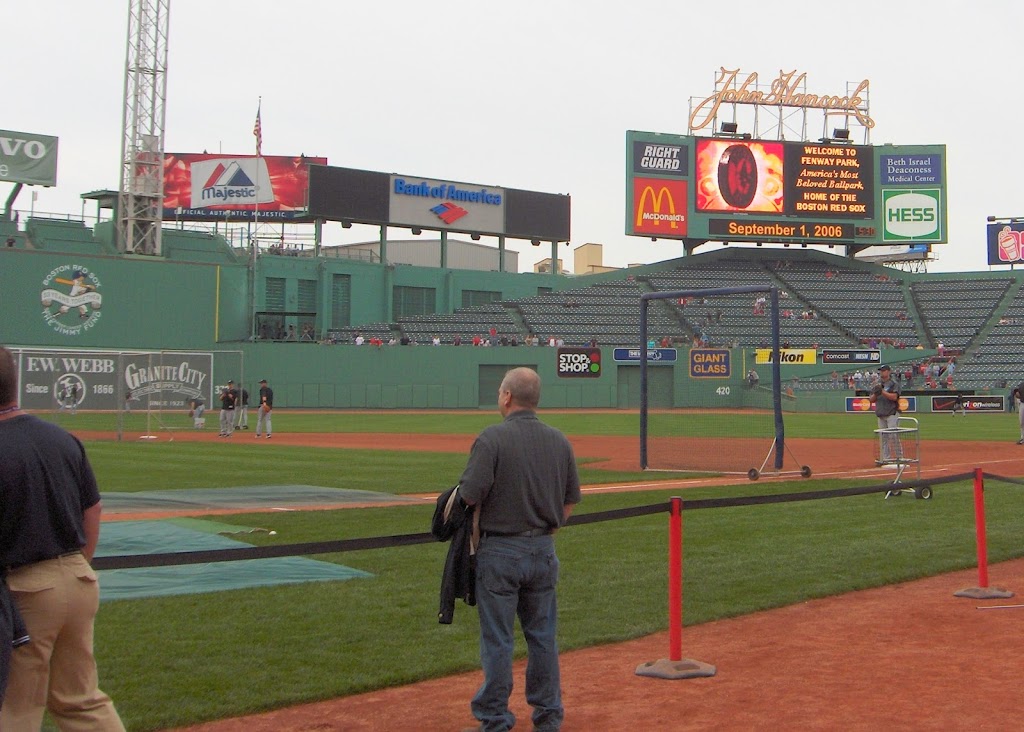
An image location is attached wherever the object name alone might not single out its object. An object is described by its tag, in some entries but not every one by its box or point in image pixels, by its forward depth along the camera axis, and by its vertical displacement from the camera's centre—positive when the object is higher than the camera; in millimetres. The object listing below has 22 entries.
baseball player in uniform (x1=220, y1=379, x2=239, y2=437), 35438 -424
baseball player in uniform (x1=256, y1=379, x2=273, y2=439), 34625 -285
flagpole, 61806 +15439
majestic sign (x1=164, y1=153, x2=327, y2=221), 71000 +13718
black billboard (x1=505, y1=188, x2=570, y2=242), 69875 +11918
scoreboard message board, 64062 +12785
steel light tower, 58094 +13426
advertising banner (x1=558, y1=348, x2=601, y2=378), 61469 +2292
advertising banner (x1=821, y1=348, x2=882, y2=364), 62406 +2907
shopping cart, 17022 -791
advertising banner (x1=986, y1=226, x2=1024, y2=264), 71125 +10871
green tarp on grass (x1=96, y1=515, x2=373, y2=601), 9820 -1681
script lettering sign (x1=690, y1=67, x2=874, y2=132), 67188 +19094
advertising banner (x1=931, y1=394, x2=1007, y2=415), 54719 +281
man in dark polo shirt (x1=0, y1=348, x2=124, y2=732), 4230 -660
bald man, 5590 -721
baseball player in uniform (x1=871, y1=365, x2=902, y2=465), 20047 +110
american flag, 65363 +16068
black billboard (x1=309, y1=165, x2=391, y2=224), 63219 +11905
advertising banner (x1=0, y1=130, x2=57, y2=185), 57562 +12445
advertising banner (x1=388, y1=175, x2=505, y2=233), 65750 +11948
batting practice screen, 22078 -273
